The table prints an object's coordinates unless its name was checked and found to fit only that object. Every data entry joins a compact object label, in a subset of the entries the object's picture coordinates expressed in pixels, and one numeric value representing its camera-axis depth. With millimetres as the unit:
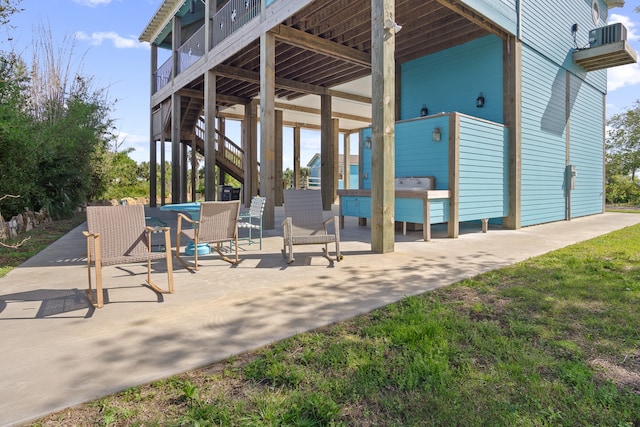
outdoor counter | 6168
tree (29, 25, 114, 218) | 8891
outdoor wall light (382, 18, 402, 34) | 4859
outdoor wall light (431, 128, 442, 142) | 6734
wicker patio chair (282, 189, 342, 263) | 4875
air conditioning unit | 9102
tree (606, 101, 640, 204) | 24453
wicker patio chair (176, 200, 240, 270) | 4023
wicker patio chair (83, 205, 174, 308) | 2900
